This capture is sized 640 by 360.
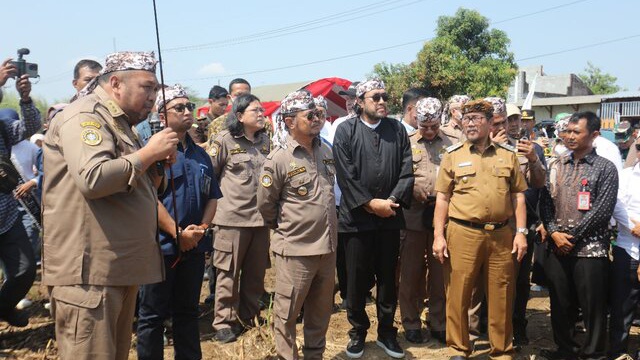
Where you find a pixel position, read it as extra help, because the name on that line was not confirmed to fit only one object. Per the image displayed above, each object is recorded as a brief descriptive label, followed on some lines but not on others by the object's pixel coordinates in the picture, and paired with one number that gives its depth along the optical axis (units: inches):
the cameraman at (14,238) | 179.9
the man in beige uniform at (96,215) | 99.0
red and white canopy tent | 358.9
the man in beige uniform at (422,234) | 197.2
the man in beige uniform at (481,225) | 167.6
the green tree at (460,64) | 845.2
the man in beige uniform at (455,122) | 216.5
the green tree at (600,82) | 1914.4
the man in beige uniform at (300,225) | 159.2
